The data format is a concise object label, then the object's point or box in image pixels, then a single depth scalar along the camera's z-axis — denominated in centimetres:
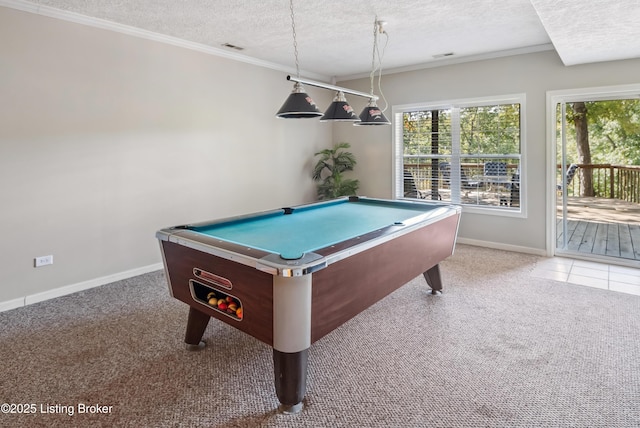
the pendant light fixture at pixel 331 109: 255
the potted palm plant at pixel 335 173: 600
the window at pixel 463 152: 495
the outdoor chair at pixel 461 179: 532
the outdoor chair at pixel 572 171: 654
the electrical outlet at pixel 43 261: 337
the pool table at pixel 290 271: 176
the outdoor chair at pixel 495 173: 505
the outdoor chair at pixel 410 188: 585
